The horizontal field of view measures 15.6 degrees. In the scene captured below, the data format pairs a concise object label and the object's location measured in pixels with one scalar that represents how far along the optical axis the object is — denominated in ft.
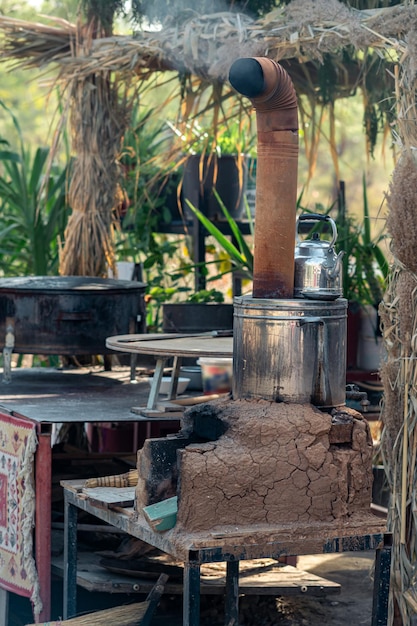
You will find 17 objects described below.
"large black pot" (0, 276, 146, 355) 28.33
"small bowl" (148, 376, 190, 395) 26.97
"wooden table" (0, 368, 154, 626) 23.22
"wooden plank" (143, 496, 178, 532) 17.91
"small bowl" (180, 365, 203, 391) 28.38
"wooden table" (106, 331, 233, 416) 22.16
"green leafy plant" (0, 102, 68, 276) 39.10
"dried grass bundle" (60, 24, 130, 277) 32.27
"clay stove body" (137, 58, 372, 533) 17.95
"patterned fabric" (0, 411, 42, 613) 23.33
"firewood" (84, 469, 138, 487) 21.40
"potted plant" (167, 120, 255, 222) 37.81
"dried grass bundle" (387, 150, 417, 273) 19.95
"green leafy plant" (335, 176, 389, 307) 32.41
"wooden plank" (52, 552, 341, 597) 23.24
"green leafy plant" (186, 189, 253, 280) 33.02
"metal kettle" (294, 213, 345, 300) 19.30
